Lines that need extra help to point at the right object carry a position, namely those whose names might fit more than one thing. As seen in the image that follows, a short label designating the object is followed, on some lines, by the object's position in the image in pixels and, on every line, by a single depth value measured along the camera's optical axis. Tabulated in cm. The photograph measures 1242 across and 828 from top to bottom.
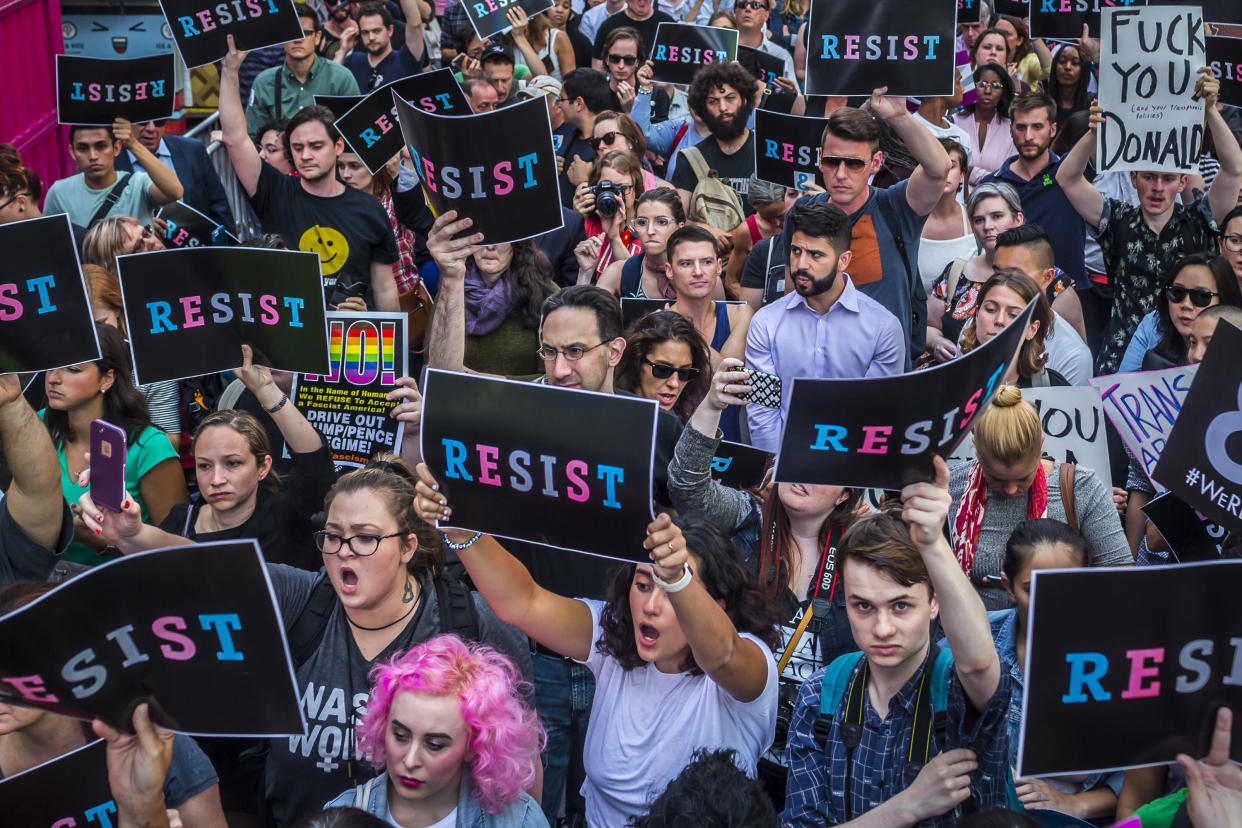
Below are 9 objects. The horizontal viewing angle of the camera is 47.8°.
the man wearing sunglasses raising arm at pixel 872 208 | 605
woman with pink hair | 325
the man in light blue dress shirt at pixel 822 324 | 550
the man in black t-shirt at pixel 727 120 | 830
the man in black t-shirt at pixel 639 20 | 1145
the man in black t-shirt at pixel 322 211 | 693
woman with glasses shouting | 369
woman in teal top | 489
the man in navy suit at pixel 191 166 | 852
